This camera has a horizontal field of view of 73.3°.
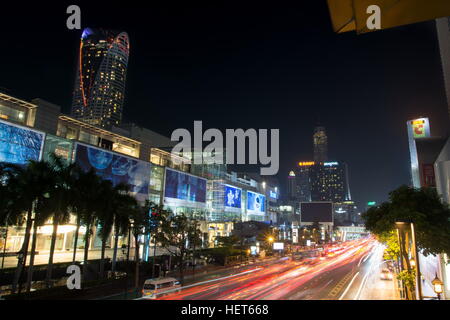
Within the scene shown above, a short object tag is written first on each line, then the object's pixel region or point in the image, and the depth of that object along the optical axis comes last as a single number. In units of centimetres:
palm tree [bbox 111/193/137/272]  3907
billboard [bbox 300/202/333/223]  14188
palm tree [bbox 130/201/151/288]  3637
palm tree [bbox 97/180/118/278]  3766
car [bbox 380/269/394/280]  4498
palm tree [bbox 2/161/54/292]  2759
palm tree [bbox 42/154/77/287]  2958
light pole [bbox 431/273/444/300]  1895
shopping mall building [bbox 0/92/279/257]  5188
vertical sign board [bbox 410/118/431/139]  4650
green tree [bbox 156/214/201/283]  4643
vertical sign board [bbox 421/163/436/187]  3703
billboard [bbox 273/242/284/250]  8594
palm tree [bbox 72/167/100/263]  3325
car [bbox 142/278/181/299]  2868
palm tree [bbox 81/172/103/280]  3503
